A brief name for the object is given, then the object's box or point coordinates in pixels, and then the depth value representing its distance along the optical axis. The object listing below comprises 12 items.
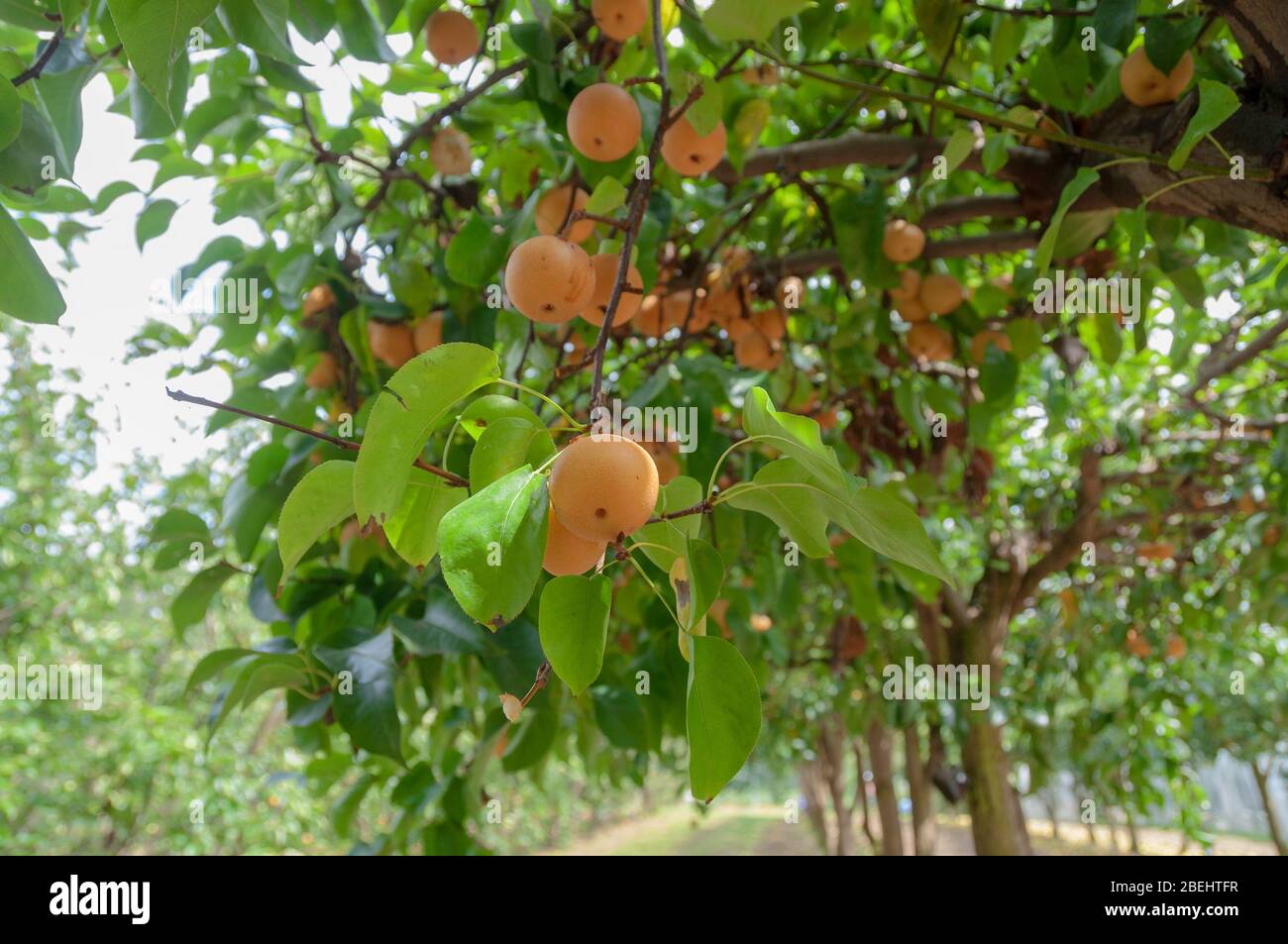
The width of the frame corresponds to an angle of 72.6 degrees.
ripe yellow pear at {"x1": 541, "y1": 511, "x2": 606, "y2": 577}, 0.68
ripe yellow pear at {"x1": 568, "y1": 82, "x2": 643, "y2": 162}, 1.08
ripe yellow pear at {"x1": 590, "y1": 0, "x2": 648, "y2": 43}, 1.15
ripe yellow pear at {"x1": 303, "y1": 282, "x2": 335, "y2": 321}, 1.53
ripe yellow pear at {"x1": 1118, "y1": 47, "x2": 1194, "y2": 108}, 1.18
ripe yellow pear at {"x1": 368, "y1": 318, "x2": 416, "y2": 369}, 1.47
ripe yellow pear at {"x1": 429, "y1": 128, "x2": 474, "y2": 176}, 1.52
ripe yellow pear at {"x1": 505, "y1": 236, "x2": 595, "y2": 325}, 0.85
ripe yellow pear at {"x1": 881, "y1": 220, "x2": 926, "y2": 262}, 1.61
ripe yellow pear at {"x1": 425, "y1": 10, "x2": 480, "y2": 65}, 1.38
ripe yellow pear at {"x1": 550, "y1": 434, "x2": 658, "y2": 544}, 0.60
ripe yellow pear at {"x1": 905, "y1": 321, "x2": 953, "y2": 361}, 1.89
